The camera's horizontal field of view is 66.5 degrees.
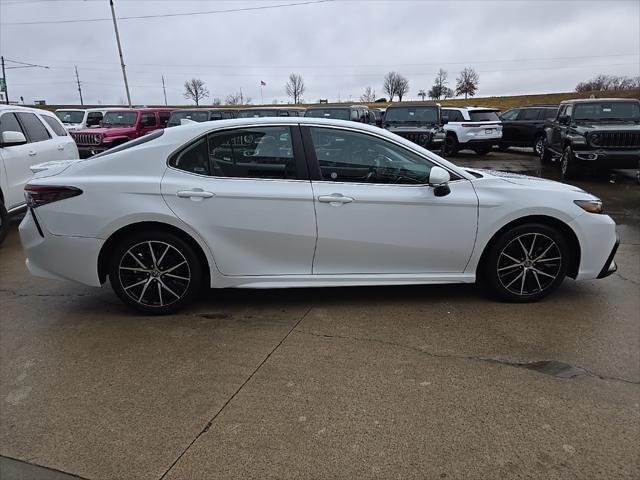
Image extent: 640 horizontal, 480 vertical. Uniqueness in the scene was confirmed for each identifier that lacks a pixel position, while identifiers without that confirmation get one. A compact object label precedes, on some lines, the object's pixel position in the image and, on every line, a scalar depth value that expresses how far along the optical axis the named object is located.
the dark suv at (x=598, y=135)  10.73
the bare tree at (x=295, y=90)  102.31
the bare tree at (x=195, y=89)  95.38
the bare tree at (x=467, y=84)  90.56
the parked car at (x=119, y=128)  14.86
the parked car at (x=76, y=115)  20.45
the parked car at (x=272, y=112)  16.48
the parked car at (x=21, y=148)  6.79
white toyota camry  3.93
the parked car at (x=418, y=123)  14.48
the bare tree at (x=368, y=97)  100.31
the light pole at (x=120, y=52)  32.38
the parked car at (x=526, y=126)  17.84
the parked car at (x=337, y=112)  16.17
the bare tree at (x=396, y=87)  98.00
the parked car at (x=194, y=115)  17.31
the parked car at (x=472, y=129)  17.48
